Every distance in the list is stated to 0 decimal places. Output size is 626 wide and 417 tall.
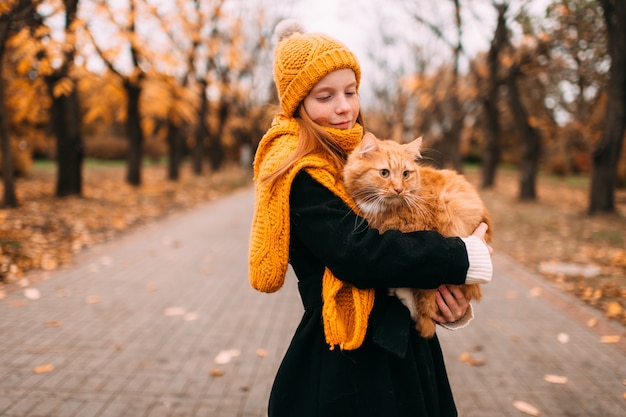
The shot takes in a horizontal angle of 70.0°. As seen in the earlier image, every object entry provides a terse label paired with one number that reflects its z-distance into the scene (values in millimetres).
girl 1501
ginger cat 1691
